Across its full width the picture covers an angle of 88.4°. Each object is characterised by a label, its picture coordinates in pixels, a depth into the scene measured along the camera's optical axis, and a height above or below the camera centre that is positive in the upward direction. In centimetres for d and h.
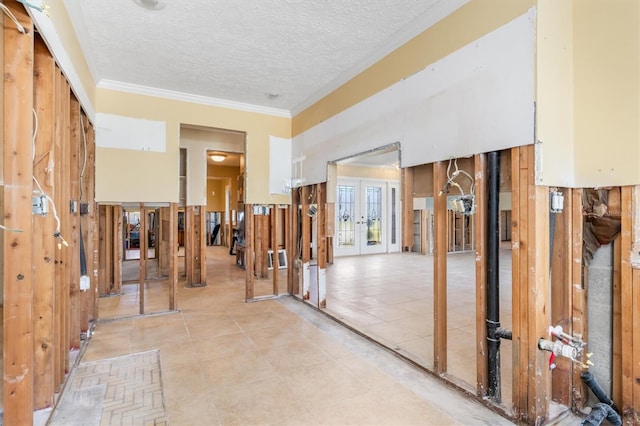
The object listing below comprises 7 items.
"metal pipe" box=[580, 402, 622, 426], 183 -117
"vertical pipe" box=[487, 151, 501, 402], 215 -42
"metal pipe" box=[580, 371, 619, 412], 197 -108
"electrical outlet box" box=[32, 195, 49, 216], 187 +4
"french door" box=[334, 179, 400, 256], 940 -19
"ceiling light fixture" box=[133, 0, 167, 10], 243 +156
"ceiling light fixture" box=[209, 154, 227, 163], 830 +142
